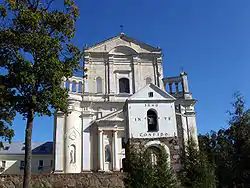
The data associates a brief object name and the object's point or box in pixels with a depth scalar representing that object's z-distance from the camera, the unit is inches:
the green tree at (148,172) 548.7
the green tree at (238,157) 1033.5
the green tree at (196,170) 610.9
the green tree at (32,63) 692.1
